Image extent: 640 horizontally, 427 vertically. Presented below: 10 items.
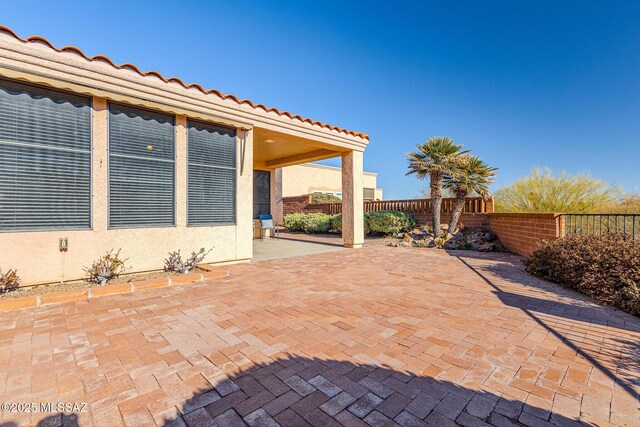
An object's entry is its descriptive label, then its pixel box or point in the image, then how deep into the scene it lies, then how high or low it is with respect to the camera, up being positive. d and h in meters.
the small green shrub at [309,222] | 16.50 -0.33
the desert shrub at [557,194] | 10.51 +0.87
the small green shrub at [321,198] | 21.31 +1.42
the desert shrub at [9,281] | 4.24 -0.95
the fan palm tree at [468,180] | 11.68 +1.47
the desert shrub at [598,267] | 4.23 -0.87
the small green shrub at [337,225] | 14.90 -0.45
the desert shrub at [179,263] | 5.87 -0.95
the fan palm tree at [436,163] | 12.00 +2.24
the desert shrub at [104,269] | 4.96 -0.90
